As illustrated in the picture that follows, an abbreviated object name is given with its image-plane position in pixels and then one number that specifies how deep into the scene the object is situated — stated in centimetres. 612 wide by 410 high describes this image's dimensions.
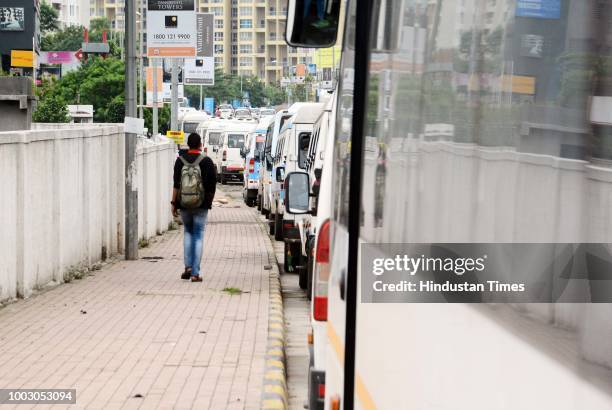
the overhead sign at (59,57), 13562
